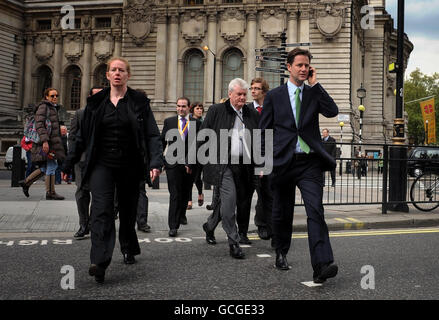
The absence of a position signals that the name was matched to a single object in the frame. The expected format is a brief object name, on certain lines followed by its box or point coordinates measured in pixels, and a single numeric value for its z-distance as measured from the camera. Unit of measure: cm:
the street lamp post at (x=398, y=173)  965
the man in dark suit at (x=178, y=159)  714
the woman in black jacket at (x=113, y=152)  448
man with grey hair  577
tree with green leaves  8094
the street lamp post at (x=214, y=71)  3548
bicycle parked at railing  980
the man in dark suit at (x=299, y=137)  459
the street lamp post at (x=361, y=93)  3152
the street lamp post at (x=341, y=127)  3272
